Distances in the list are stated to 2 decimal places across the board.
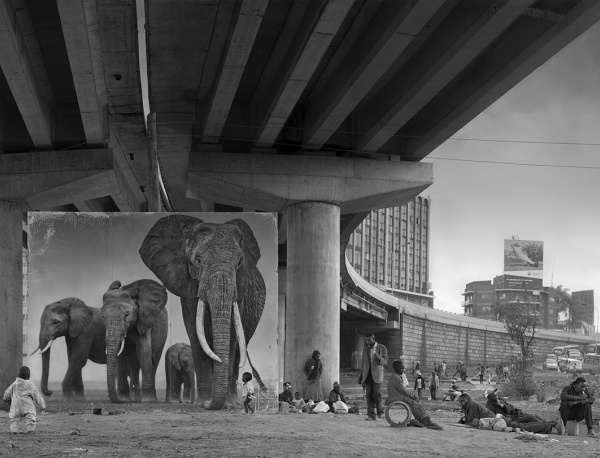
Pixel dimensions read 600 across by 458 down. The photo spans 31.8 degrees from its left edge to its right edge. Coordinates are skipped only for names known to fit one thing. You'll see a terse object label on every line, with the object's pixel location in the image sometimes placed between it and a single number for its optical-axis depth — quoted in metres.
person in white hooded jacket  15.88
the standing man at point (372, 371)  20.08
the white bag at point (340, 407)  25.12
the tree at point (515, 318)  85.50
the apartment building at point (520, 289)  190.75
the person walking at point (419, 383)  38.56
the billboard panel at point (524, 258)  185.88
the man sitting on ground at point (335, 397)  25.89
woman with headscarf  29.67
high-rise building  157.88
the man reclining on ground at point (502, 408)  20.00
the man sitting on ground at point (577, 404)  18.75
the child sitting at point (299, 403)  25.42
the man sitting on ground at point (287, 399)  24.66
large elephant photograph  21.52
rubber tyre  18.09
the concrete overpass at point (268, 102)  22.77
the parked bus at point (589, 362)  86.62
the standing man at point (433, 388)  39.53
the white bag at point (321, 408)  25.06
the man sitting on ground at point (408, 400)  17.97
